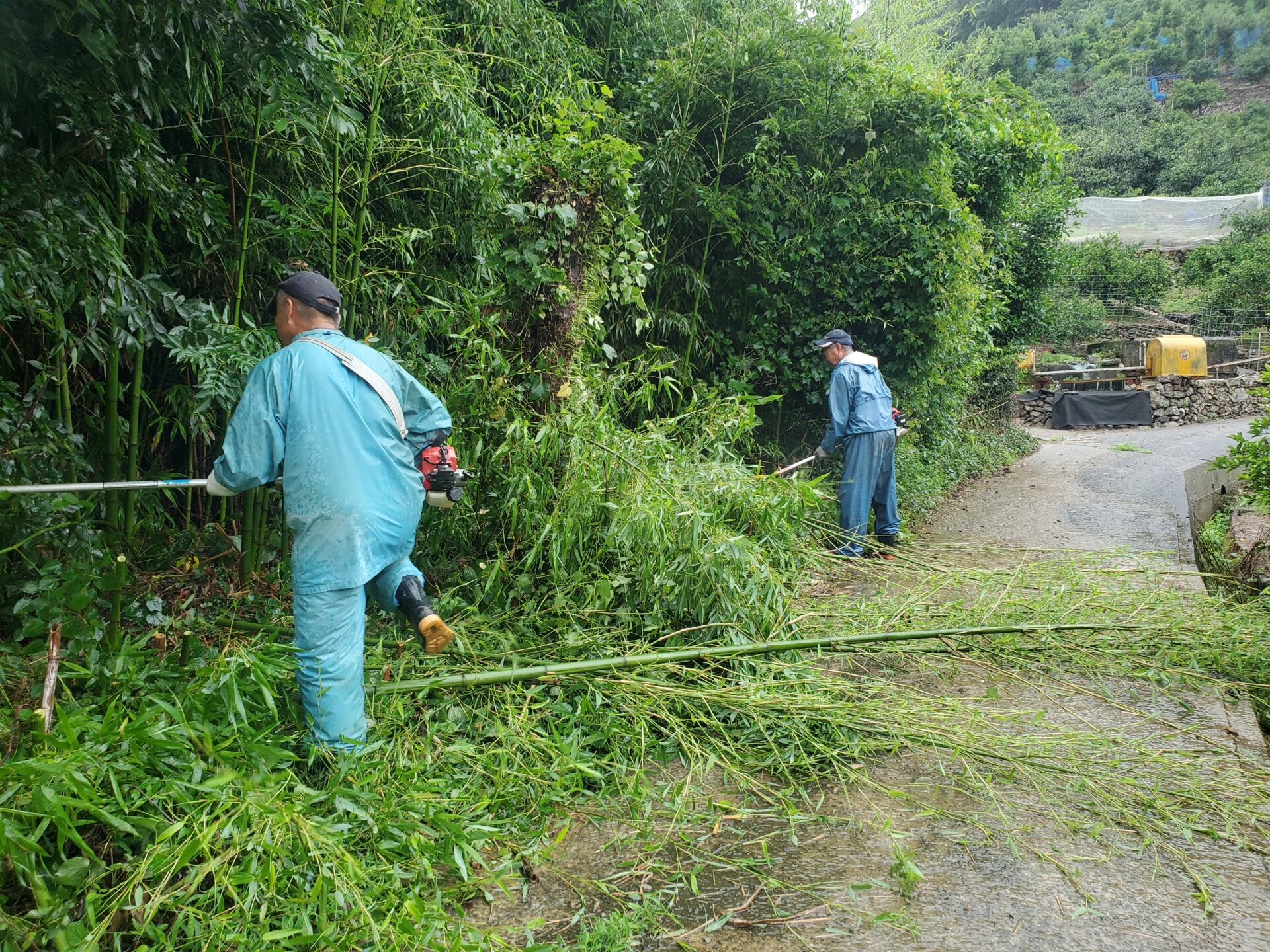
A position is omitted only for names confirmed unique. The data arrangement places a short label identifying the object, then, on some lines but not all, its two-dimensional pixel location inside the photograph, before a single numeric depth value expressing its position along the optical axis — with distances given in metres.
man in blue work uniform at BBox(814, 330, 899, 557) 6.09
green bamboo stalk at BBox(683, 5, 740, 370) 6.26
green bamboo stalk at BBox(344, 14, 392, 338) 3.75
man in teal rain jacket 2.78
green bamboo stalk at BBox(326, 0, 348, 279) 3.66
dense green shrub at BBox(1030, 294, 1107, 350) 21.92
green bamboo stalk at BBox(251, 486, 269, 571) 4.03
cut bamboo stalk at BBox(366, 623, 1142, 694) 3.10
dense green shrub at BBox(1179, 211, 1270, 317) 22.80
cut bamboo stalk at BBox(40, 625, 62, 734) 2.33
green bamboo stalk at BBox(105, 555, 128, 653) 3.11
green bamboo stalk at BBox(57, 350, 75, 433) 3.11
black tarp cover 16.88
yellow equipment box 18.23
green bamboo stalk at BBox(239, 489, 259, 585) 3.89
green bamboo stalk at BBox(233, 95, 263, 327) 3.56
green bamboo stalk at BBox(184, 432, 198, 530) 3.97
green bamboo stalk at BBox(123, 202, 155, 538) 3.25
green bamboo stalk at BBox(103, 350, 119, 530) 3.17
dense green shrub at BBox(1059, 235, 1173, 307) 24.84
